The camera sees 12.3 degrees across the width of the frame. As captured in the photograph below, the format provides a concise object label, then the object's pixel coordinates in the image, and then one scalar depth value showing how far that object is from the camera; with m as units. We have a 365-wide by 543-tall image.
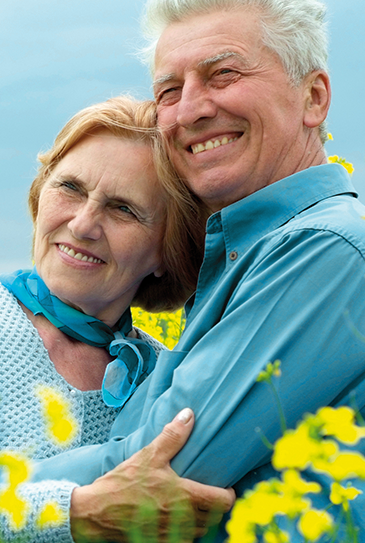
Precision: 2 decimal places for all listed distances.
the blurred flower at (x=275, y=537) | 1.09
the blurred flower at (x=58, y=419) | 1.31
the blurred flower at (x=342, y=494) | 1.27
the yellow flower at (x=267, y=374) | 1.16
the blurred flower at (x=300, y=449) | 0.98
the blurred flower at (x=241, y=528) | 1.04
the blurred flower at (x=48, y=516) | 1.32
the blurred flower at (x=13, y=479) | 1.20
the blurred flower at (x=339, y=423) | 1.01
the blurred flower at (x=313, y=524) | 1.03
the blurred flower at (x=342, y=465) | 1.01
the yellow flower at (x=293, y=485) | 1.03
